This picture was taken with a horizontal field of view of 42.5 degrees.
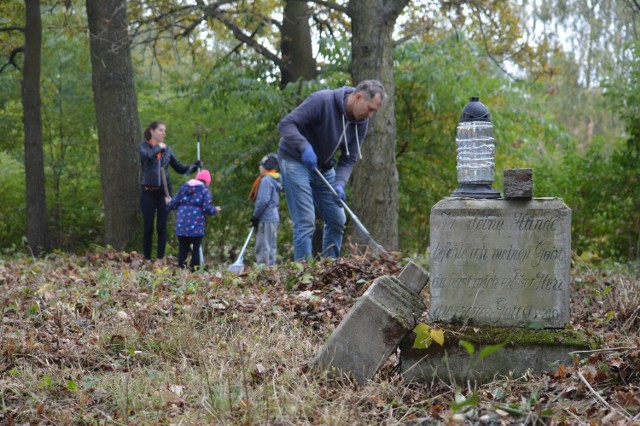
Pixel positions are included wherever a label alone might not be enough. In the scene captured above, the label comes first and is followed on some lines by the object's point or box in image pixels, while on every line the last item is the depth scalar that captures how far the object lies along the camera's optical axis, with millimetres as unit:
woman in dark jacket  11500
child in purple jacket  10586
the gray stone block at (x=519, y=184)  4766
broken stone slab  4660
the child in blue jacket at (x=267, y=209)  10963
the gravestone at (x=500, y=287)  4719
